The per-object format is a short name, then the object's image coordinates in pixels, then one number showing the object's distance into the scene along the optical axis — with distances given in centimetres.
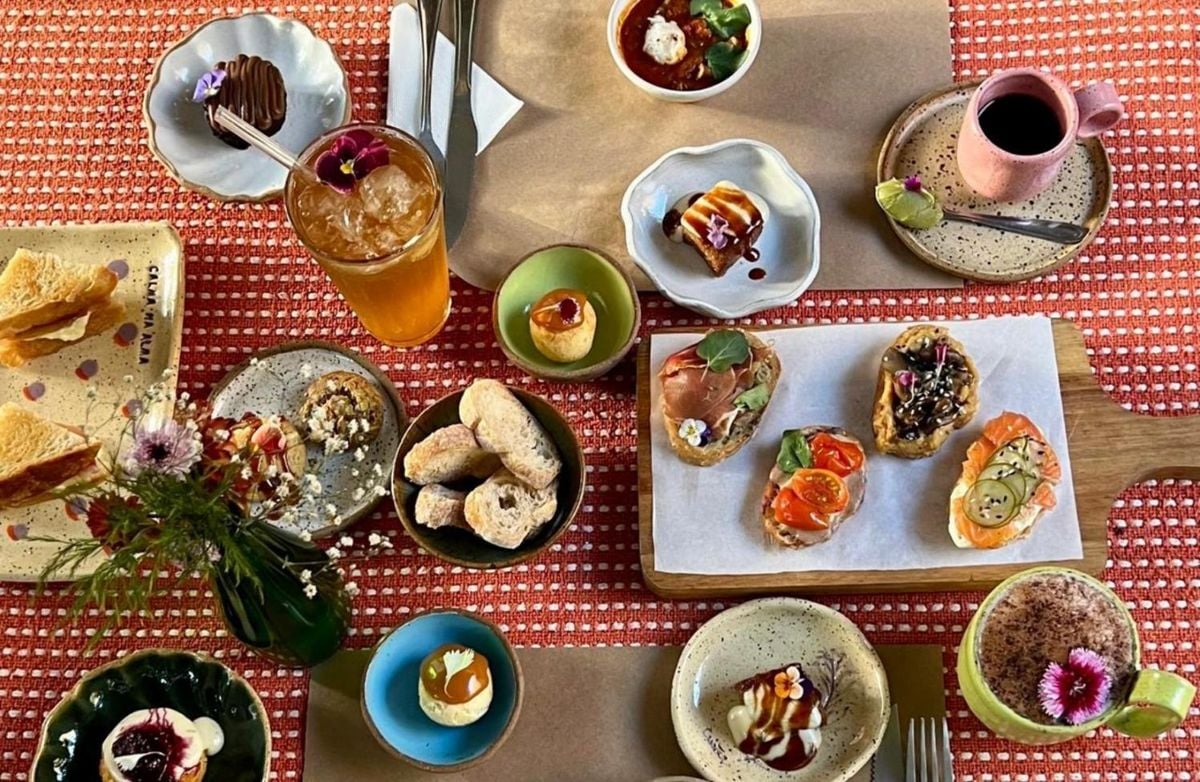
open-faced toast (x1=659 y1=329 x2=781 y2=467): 151
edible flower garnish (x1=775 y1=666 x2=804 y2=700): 141
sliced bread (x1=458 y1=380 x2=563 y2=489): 145
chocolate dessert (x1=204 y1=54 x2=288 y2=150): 169
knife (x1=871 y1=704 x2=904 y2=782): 142
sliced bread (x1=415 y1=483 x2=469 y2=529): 144
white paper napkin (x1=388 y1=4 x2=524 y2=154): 173
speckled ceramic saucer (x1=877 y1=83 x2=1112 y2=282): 162
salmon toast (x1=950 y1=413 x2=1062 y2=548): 144
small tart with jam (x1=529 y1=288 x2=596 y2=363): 154
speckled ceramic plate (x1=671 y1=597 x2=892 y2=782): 143
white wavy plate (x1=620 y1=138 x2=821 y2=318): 162
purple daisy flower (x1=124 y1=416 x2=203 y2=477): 112
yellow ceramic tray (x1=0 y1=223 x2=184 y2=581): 157
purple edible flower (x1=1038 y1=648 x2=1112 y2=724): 134
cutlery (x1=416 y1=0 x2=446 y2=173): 171
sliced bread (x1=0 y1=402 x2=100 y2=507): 152
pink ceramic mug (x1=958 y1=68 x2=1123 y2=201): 154
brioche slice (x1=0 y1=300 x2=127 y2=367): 160
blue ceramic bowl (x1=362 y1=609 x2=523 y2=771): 142
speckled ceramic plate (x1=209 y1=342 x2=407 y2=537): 156
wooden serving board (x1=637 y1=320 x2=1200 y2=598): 148
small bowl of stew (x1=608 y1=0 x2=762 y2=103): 170
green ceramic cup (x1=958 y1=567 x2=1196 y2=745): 128
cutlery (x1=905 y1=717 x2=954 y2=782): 140
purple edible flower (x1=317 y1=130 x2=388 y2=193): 144
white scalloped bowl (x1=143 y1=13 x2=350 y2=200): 169
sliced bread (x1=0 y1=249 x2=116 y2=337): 157
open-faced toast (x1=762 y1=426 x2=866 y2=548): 145
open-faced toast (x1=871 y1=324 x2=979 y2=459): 150
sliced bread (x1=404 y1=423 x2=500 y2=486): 145
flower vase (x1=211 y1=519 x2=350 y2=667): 131
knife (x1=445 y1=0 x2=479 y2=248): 168
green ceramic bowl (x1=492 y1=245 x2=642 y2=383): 159
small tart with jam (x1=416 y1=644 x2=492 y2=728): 139
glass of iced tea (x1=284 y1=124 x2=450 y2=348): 144
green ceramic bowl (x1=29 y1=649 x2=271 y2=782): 137
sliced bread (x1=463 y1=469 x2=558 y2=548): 143
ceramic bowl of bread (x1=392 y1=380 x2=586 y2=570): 144
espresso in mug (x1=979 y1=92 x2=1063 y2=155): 157
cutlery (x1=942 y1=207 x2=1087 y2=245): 162
